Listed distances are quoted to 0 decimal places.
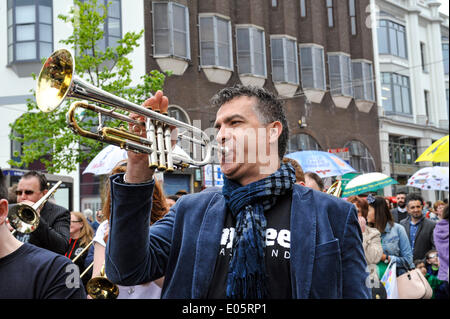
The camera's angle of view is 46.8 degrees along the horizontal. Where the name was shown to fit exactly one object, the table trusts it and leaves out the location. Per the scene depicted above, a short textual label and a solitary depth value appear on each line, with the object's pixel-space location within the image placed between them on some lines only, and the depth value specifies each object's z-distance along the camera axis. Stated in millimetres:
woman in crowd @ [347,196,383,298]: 5070
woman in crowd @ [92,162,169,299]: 3133
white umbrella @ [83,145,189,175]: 6770
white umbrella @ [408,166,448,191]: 10695
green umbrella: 8938
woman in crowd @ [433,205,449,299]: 4298
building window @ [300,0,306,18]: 21859
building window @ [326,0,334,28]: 22672
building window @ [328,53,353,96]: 22781
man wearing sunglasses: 4727
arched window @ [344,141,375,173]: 23578
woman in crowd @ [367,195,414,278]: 5410
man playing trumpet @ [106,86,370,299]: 1899
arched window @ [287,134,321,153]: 21000
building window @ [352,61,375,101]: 23688
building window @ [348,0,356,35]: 22688
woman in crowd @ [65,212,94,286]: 5504
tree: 11453
